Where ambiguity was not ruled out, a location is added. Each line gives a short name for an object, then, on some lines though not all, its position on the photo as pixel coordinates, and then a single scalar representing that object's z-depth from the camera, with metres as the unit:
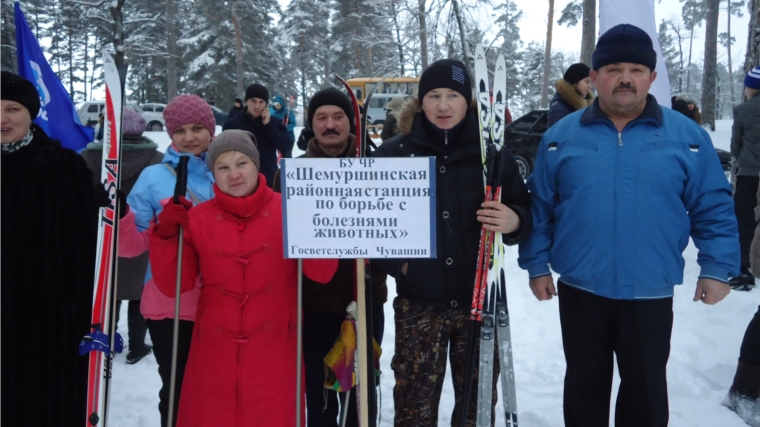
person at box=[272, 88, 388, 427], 2.35
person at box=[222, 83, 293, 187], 5.05
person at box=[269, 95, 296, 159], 5.63
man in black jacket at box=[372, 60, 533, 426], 2.12
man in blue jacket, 2.00
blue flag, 3.43
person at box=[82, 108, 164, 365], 3.20
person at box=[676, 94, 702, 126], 5.86
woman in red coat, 2.01
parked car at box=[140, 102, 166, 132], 21.64
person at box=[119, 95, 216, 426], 2.33
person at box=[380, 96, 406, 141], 5.40
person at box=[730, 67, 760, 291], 4.53
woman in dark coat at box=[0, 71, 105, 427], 1.95
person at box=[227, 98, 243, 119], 6.19
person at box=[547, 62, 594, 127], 4.57
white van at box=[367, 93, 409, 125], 25.55
